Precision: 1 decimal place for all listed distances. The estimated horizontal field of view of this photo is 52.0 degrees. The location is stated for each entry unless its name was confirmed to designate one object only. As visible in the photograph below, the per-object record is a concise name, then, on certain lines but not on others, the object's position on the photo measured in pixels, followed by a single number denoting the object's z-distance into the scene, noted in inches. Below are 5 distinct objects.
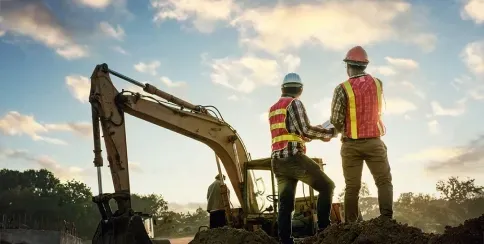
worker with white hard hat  212.4
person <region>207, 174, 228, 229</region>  399.8
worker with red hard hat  192.2
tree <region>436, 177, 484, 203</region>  1576.0
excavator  293.7
